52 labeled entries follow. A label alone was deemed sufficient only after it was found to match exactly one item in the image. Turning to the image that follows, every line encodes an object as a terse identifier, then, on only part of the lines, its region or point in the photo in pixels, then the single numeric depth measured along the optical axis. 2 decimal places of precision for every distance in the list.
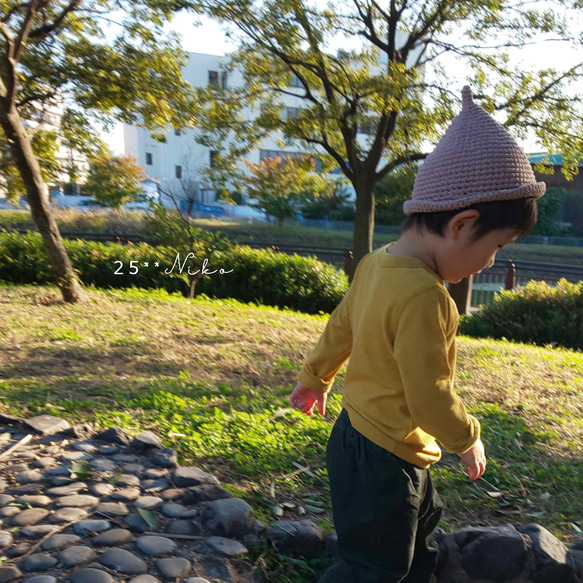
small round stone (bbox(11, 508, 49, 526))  2.14
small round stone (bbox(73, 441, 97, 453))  2.88
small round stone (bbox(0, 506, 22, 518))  2.18
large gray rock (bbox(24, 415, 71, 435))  3.03
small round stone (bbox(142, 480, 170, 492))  2.54
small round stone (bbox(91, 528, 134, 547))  2.06
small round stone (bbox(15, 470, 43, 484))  2.49
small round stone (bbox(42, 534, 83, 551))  2.00
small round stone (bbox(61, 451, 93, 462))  2.75
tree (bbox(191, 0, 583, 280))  8.13
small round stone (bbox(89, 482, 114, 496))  2.44
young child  1.53
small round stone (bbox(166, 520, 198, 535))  2.23
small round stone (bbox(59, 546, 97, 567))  1.92
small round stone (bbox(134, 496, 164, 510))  2.37
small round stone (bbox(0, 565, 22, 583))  1.80
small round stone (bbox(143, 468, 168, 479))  2.67
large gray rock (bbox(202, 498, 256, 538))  2.27
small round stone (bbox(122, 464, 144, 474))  2.69
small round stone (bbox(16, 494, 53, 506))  2.29
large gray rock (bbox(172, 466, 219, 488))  2.60
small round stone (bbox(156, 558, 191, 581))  1.95
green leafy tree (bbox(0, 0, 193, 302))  7.54
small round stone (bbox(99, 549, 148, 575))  1.93
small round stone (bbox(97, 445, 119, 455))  2.87
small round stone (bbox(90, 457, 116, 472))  2.67
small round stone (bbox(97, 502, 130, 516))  2.28
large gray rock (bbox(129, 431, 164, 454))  2.93
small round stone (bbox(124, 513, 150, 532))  2.21
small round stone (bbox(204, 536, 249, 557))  2.15
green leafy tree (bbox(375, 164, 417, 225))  11.09
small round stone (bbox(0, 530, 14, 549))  1.99
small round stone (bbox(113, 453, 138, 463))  2.80
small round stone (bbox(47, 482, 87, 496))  2.39
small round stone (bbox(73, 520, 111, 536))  2.12
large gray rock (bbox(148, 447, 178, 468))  2.80
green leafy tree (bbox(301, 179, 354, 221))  34.44
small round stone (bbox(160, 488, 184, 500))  2.48
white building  41.50
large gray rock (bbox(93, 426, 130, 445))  3.01
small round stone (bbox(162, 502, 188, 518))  2.33
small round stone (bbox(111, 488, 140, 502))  2.42
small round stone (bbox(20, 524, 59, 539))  2.07
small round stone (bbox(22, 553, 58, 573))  1.87
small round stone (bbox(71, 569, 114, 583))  1.83
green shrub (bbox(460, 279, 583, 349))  8.66
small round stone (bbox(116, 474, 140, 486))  2.55
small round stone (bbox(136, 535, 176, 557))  2.07
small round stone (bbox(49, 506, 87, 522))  2.19
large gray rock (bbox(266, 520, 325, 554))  2.29
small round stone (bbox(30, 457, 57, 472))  2.64
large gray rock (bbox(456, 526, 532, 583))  2.34
